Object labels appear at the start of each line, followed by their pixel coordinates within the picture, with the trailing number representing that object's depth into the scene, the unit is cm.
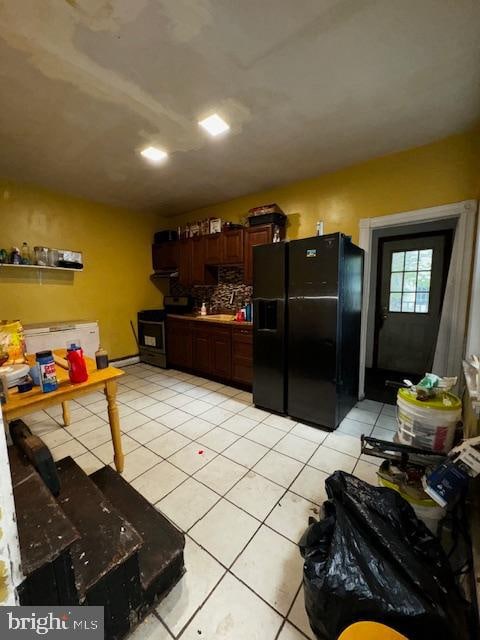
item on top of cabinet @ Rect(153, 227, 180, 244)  451
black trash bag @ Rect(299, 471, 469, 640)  84
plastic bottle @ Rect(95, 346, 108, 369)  185
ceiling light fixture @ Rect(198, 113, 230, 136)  207
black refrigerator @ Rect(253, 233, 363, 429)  230
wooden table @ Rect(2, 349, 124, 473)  139
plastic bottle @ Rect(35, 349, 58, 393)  150
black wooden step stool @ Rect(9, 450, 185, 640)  74
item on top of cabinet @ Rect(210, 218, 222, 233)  379
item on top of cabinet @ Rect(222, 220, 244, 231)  366
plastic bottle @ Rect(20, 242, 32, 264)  327
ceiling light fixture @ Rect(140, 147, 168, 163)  253
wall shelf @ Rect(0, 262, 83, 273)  315
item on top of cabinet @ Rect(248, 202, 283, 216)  325
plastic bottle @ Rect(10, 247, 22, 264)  313
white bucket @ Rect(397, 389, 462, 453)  151
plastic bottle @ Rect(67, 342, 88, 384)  162
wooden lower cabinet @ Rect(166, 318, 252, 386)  337
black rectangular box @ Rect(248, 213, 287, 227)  326
